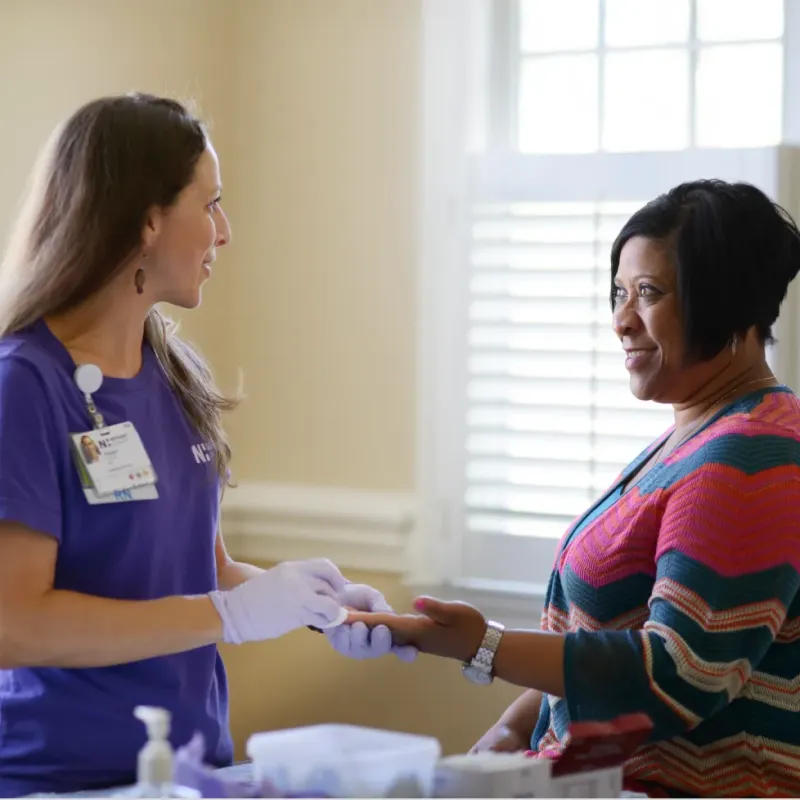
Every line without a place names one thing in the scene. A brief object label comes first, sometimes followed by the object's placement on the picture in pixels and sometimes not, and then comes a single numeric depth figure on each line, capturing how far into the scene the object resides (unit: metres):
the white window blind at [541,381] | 3.39
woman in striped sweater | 2.52
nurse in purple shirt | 2.53
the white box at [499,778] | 2.27
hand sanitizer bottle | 2.27
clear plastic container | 2.25
